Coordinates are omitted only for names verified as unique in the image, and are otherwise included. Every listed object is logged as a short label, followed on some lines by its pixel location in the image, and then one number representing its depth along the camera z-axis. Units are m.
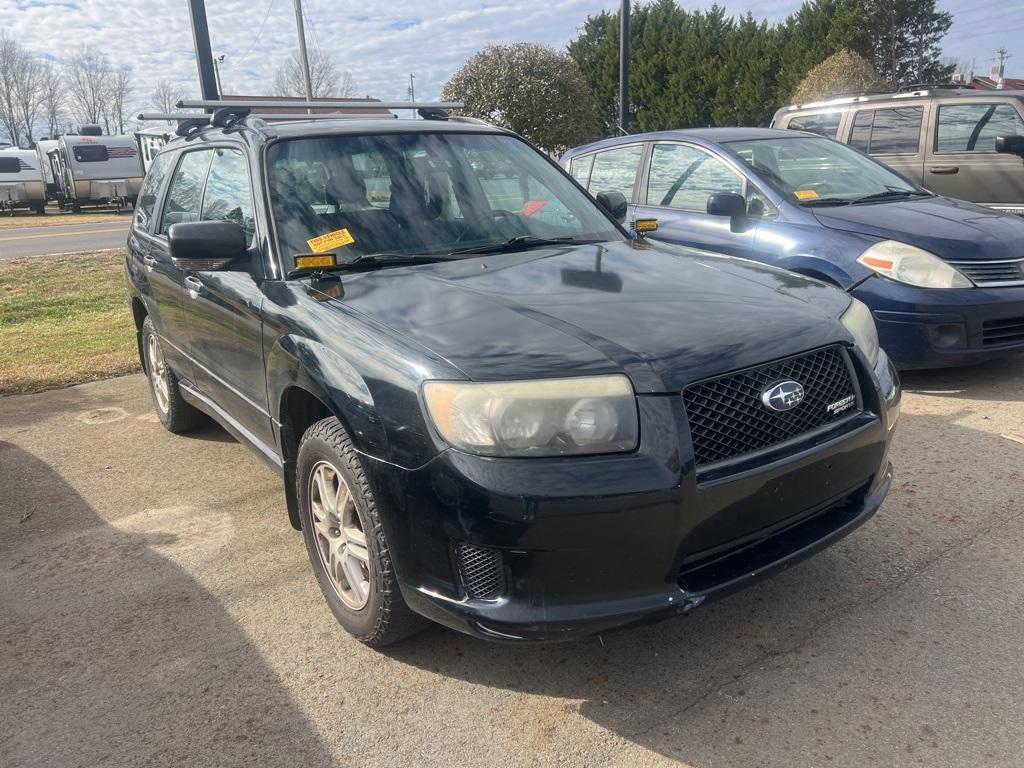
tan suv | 7.59
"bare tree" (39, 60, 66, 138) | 76.50
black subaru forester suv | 2.15
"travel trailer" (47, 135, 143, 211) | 29.88
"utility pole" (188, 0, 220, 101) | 9.14
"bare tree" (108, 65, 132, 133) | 78.88
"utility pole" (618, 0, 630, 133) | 15.27
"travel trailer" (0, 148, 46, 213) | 29.05
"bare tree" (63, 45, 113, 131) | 77.88
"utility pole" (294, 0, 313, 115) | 22.69
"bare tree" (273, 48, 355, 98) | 48.50
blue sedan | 4.85
